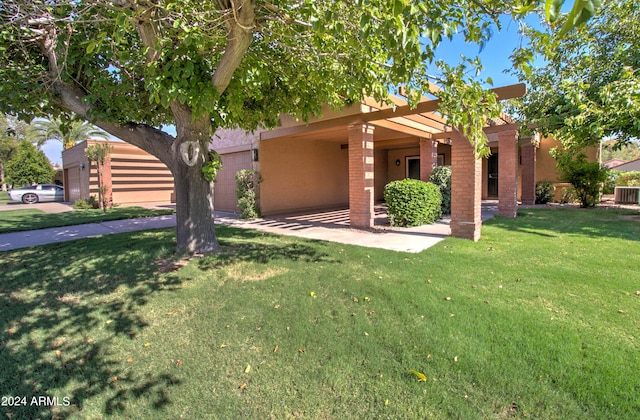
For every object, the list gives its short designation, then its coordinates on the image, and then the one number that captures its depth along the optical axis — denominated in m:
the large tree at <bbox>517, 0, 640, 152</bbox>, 6.46
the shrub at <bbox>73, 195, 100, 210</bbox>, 15.19
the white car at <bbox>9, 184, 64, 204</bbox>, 20.58
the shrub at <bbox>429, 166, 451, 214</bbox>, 10.27
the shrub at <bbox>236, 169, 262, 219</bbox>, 10.69
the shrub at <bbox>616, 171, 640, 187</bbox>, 15.69
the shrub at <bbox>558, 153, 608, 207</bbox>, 11.85
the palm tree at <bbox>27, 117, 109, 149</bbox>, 27.00
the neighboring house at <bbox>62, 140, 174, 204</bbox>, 16.72
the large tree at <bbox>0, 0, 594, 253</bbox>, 3.59
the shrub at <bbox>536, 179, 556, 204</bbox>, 13.91
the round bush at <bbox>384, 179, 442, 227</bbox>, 8.39
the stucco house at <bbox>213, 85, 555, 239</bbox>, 6.89
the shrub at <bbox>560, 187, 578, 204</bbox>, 13.73
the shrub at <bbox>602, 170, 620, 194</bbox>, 14.95
